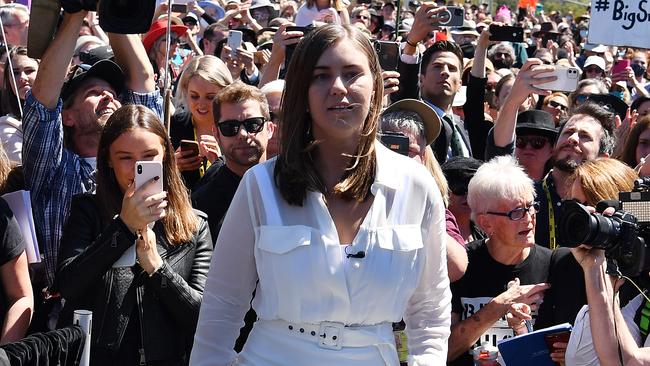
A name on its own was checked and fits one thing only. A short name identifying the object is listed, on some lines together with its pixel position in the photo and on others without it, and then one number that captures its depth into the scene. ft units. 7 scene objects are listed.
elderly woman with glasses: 15.40
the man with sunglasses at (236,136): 17.21
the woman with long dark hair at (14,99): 20.63
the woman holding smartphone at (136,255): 13.71
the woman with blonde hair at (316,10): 42.44
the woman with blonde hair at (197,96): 22.26
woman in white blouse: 10.05
